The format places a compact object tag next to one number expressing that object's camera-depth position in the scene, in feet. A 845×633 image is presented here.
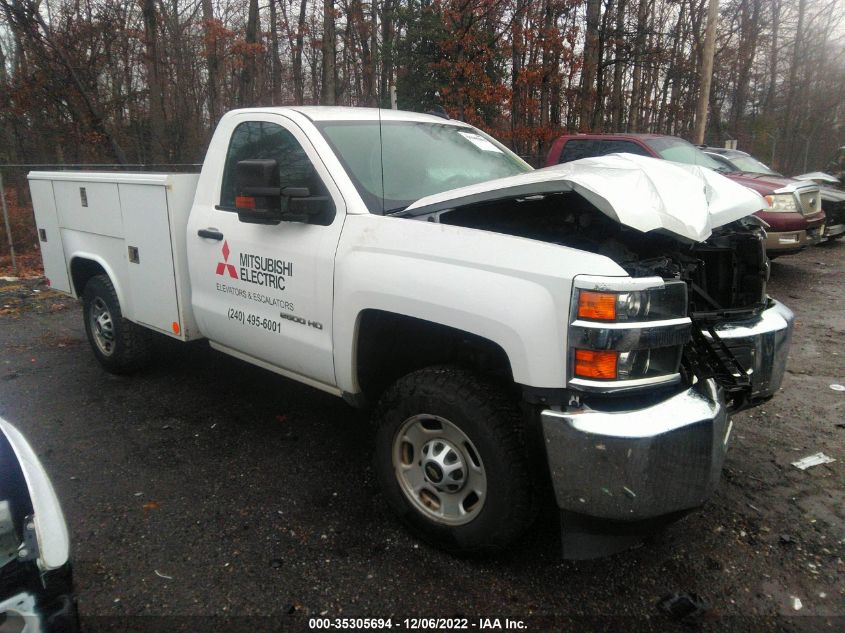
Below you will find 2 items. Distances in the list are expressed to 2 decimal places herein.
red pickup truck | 27.30
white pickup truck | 7.68
